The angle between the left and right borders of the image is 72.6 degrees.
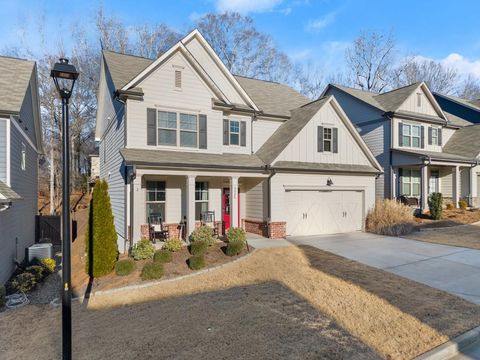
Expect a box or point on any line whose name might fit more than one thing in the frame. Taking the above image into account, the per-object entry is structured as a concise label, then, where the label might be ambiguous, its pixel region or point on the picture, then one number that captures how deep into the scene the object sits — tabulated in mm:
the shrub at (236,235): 11445
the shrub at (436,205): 18672
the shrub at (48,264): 11007
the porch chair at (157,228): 12566
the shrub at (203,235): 11266
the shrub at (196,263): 9508
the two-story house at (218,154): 12273
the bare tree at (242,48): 34438
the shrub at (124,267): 9148
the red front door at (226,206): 14758
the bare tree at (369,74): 39406
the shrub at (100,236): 9227
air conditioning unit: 11476
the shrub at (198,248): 10633
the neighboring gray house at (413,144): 20531
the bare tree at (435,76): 42478
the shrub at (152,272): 8750
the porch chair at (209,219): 14148
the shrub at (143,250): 10133
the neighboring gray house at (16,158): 9188
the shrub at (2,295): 7698
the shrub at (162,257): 9883
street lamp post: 4387
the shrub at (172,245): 10876
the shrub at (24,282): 8789
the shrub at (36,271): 9906
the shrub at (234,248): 10734
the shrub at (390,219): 15380
